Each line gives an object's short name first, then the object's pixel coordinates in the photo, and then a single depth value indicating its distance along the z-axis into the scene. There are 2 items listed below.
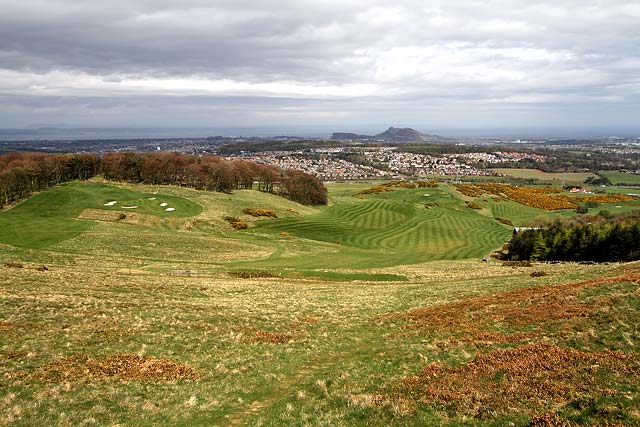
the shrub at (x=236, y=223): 77.77
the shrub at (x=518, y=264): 54.09
